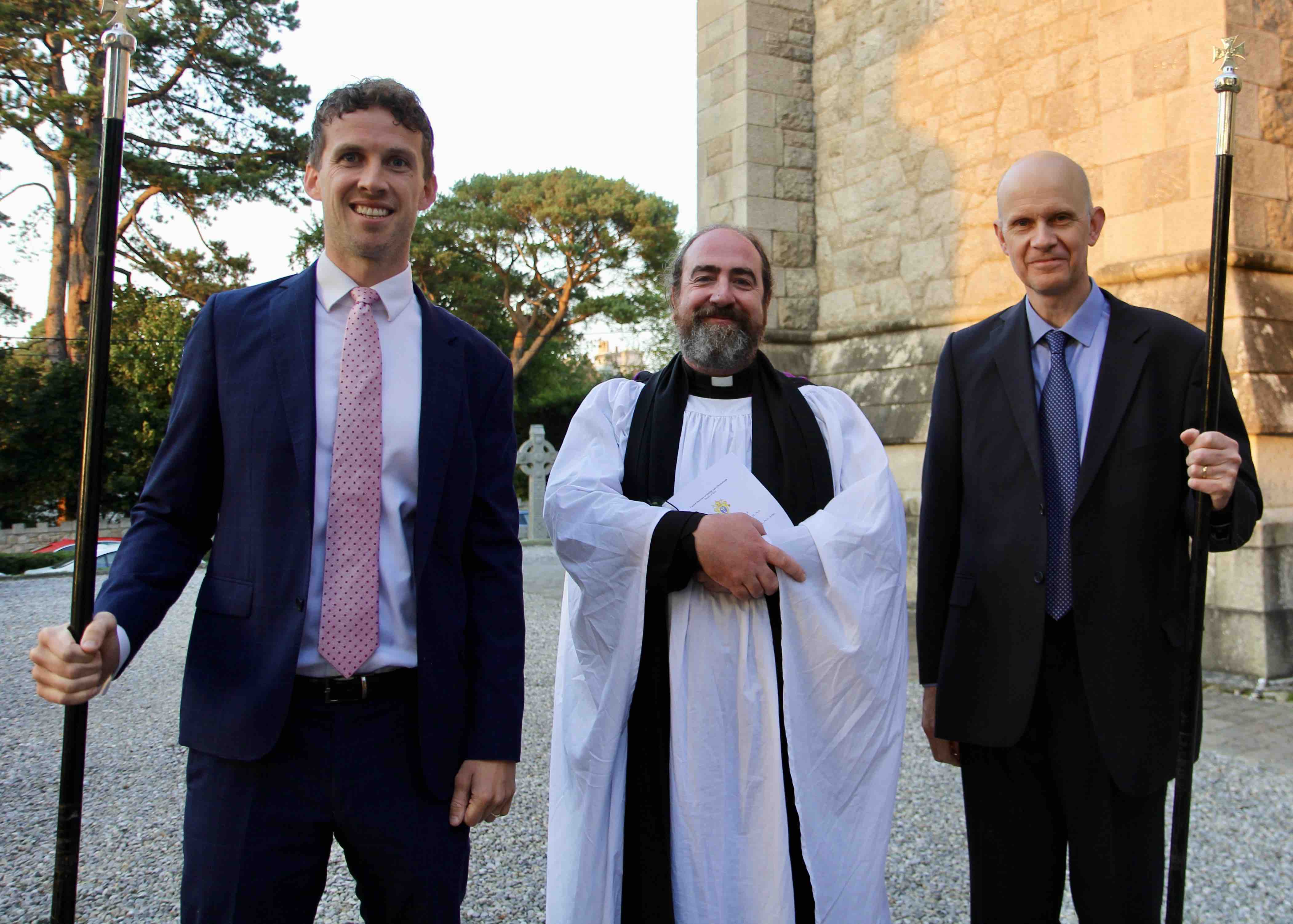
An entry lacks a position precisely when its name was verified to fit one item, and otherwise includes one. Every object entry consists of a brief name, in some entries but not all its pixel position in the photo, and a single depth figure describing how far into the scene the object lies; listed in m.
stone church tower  5.38
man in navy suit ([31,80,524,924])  1.61
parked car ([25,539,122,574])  12.62
